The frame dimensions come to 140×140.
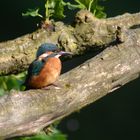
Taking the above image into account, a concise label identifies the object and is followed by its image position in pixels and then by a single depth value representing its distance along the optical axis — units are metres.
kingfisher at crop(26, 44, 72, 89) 5.20
